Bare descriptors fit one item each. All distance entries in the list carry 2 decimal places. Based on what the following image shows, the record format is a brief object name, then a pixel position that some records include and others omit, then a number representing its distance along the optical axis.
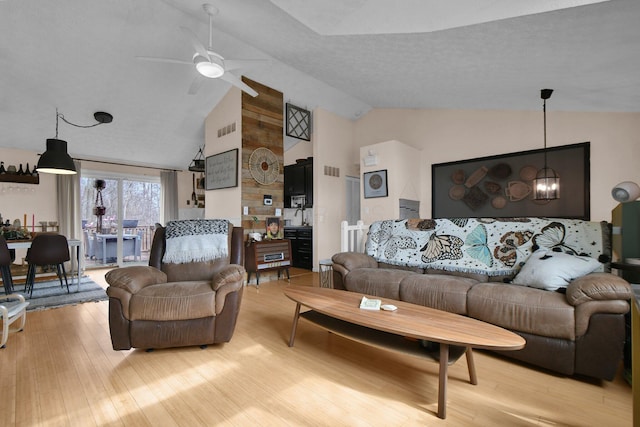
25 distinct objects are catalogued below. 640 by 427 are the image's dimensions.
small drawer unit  5.65
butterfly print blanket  2.39
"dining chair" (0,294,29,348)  2.19
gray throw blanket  2.65
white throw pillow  2.02
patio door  5.84
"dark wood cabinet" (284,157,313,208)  5.79
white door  6.03
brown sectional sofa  1.68
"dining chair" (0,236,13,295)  3.43
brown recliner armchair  2.07
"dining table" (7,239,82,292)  3.68
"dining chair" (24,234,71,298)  3.72
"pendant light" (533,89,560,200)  3.66
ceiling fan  2.56
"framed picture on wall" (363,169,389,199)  4.85
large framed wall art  3.71
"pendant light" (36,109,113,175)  3.63
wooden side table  4.28
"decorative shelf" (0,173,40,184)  4.86
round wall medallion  4.56
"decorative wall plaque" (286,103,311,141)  5.28
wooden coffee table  1.44
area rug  3.36
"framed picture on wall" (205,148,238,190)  4.48
